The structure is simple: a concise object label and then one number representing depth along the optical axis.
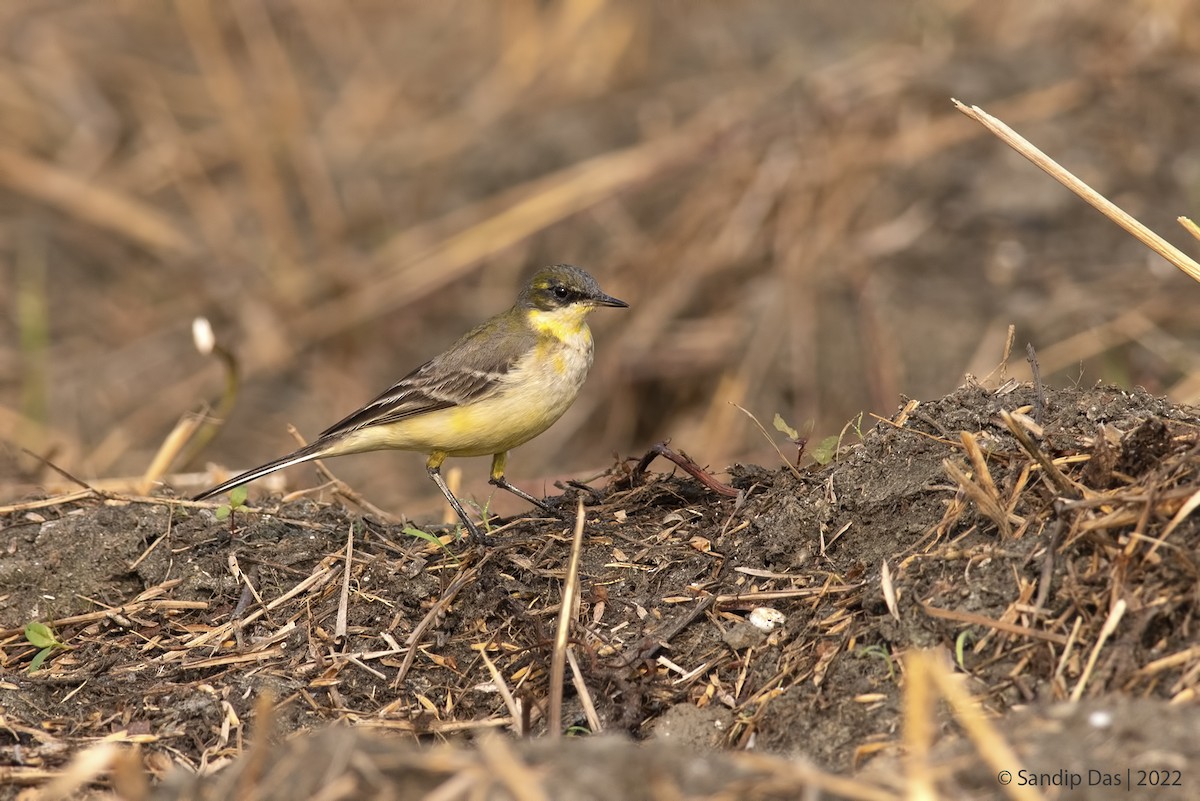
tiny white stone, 10.49
